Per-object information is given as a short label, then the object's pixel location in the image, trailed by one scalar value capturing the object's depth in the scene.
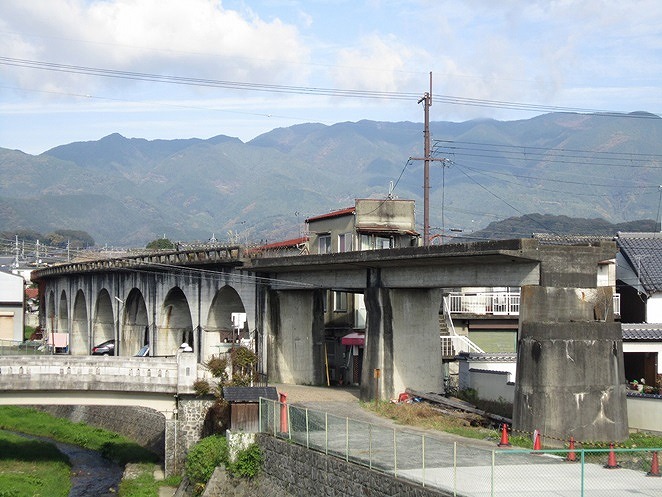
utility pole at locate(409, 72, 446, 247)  62.72
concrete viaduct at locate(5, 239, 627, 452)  33.31
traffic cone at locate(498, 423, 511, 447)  31.00
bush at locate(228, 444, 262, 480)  34.09
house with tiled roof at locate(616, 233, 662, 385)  44.12
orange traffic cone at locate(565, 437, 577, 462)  27.39
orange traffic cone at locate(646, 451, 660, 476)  25.67
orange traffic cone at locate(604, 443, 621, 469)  26.77
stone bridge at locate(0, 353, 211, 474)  40.38
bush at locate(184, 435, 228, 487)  34.88
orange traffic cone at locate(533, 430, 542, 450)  30.07
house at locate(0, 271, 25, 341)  92.69
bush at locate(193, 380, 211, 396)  40.16
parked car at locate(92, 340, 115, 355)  77.44
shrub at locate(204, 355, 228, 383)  40.84
